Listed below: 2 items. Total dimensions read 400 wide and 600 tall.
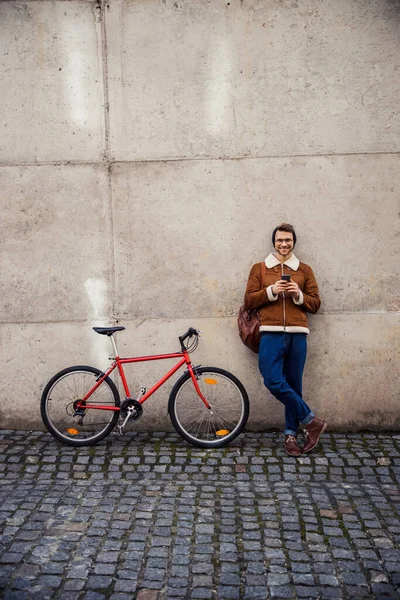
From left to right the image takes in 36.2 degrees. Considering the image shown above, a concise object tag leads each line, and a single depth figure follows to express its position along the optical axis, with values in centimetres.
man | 582
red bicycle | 606
